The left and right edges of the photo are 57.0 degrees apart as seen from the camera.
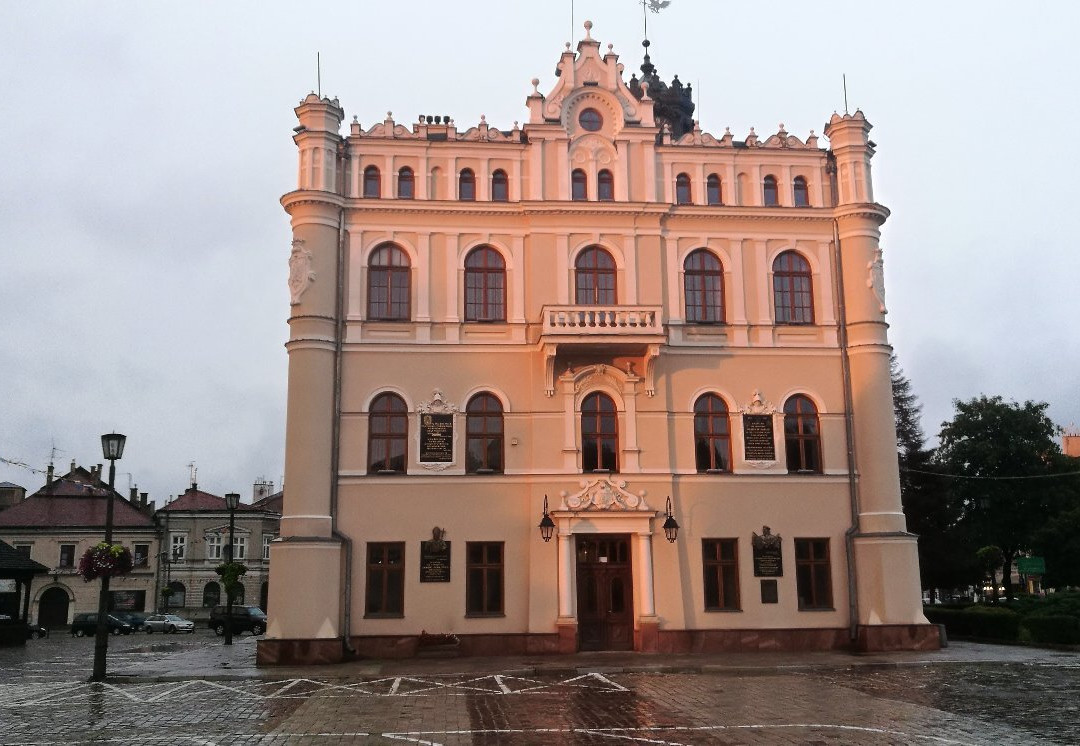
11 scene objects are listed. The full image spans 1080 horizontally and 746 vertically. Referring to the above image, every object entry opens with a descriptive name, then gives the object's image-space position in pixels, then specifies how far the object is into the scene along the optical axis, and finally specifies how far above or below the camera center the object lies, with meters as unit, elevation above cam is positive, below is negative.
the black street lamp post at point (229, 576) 33.66 -0.31
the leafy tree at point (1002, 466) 47.59 +4.41
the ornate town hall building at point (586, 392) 25.62 +4.55
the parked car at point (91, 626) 52.00 -2.93
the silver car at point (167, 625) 52.78 -2.96
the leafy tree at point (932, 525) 41.97 +1.41
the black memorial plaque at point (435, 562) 25.58 +0.07
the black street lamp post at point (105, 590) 20.97 -0.44
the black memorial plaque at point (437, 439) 26.20 +3.26
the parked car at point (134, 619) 54.03 -2.70
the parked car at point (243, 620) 49.19 -2.63
